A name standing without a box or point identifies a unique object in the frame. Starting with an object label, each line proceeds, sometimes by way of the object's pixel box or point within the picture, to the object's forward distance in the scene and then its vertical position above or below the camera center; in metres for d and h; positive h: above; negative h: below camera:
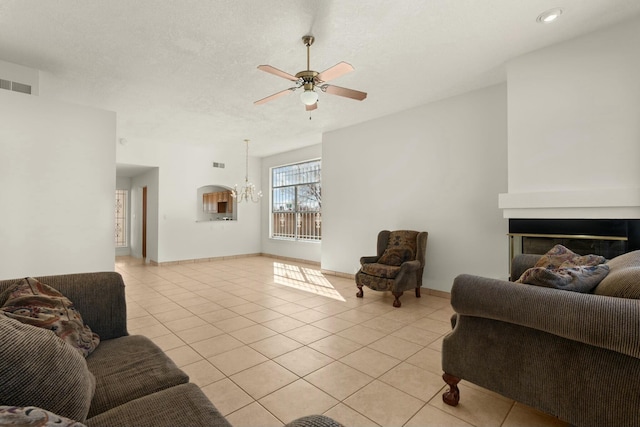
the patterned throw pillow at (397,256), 4.50 -0.61
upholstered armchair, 4.06 -0.71
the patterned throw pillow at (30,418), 0.63 -0.44
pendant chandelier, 8.48 +0.65
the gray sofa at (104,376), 0.93 -0.71
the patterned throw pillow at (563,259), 2.06 -0.31
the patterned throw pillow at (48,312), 1.37 -0.45
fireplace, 2.82 -0.20
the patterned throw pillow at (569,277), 1.59 -0.33
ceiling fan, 2.66 +1.27
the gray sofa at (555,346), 1.32 -0.66
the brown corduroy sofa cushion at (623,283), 1.41 -0.33
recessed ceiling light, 2.58 +1.73
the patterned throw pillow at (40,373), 0.90 -0.50
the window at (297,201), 7.48 +0.36
